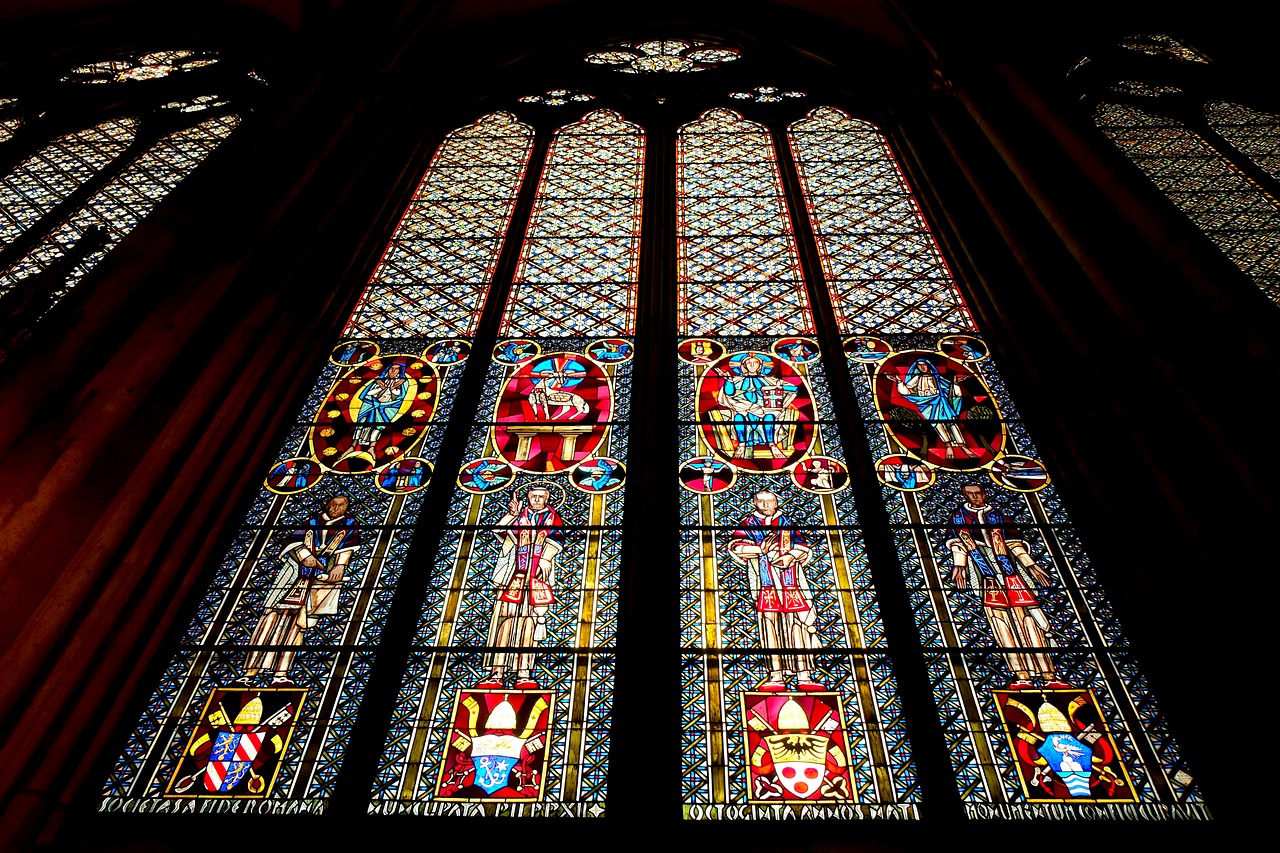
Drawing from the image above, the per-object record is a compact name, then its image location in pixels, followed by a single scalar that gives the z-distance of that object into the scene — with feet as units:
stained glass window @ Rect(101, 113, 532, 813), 11.11
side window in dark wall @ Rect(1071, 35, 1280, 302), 20.71
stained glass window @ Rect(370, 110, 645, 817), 11.07
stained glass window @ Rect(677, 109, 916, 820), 10.96
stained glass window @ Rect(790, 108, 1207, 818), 10.90
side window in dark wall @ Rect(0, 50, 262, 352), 21.09
